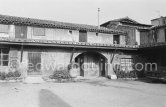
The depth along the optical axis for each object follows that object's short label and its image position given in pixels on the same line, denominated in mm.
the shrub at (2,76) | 13509
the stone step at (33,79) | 13886
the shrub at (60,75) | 15133
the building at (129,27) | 21750
